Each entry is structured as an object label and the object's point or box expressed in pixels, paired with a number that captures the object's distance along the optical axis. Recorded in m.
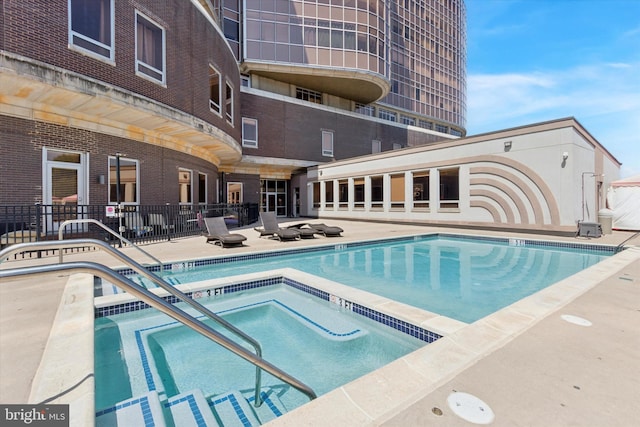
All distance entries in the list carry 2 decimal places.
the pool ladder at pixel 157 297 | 1.83
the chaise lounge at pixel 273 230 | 12.00
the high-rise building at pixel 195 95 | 8.79
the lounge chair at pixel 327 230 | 13.25
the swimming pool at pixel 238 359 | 3.18
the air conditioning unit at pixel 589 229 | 12.44
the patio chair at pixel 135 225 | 11.03
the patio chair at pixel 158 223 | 11.77
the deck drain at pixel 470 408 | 2.06
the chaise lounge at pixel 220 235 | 10.06
